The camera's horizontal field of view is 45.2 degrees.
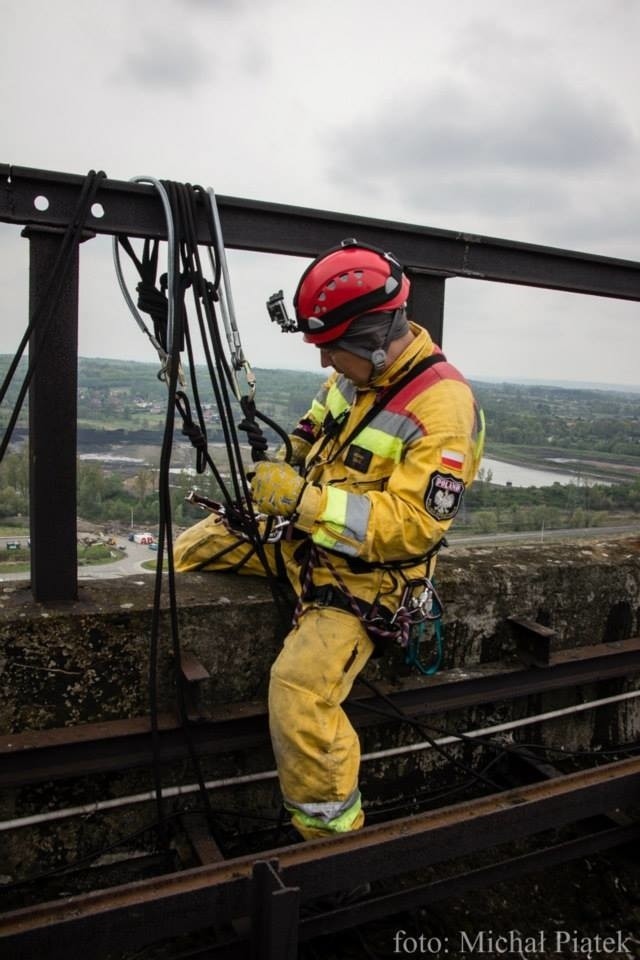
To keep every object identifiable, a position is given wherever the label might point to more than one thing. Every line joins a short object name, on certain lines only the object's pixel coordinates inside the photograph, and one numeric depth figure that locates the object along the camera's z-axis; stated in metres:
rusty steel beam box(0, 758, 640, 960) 1.98
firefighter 2.61
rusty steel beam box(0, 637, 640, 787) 2.68
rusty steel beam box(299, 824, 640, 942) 2.63
